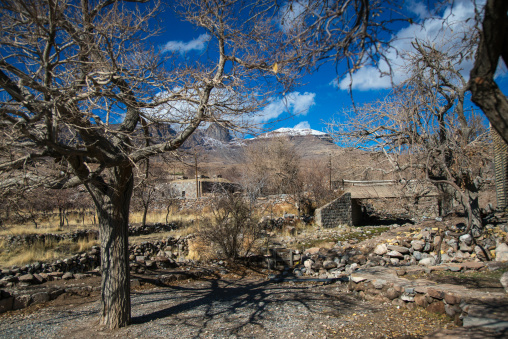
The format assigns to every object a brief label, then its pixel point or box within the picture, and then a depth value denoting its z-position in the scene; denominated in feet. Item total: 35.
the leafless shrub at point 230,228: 39.65
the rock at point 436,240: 34.88
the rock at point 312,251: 41.94
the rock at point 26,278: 27.68
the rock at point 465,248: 31.45
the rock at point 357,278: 26.11
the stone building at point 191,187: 113.55
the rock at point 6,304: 22.77
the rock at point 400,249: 35.86
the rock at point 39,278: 28.63
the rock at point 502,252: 26.95
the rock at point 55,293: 25.49
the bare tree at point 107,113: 14.34
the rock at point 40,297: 24.51
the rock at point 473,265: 26.10
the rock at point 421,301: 21.00
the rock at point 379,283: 24.32
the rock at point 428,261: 31.73
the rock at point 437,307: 19.76
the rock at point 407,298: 21.76
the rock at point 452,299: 18.92
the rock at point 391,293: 22.92
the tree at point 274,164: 100.73
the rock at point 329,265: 37.40
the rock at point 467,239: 31.82
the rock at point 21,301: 23.45
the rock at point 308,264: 37.65
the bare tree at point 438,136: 32.94
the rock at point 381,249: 36.94
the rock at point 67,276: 30.27
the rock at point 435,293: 19.99
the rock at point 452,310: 18.51
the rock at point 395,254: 35.50
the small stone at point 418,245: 35.50
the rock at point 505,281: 18.59
